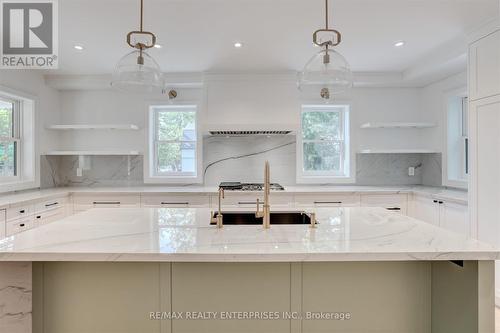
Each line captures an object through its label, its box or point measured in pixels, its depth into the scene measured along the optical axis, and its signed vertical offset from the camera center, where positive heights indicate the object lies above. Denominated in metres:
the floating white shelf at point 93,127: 3.74 +0.51
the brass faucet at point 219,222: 1.59 -0.31
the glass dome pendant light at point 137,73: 1.71 +0.56
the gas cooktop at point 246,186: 3.51 -0.26
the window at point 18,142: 3.38 +0.30
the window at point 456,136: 3.55 +0.36
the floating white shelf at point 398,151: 3.70 +0.19
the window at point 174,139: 4.16 +0.39
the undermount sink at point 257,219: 2.03 -0.36
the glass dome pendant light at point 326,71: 1.69 +0.56
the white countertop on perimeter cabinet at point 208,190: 2.99 -0.29
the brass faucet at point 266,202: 1.57 -0.20
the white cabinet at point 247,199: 3.43 -0.39
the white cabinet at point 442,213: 2.79 -0.50
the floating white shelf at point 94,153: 3.75 +0.17
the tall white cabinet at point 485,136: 2.38 +0.25
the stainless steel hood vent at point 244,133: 3.64 +0.43
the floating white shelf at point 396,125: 3.71 +0.53
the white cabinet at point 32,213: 2.63 -0.48
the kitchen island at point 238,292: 1.40 -0.62
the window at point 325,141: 4.13 +0.35
